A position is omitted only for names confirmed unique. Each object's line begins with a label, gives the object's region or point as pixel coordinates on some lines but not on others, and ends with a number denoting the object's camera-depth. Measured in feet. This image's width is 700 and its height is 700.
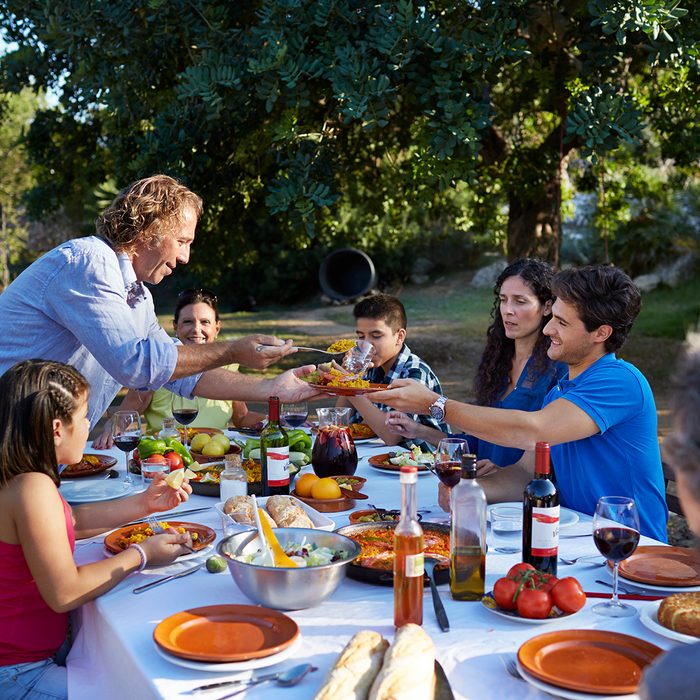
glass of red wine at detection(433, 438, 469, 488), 9.28
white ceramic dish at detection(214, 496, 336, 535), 9.14
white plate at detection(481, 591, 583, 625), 6.97
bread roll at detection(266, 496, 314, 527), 8.80
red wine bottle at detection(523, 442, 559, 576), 7.50
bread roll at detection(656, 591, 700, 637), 6.59
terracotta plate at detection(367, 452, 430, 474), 12.30
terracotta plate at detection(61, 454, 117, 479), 12.31
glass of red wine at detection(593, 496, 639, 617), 7.31
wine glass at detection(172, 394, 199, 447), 13.37
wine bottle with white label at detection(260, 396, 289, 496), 10.55
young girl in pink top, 7.73
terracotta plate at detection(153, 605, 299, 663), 6.31
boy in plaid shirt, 16.22
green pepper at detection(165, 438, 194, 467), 12.08
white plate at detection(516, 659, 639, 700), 5.71
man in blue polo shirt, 10.46
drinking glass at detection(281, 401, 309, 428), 13.52
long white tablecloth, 6.17
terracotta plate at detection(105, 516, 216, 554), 8.75
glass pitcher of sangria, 11.72
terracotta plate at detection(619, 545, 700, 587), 7.80
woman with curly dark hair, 13.66
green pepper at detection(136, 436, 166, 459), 11.93
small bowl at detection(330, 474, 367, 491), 11.30
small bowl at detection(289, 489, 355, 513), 10.41
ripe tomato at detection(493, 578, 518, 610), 7.09
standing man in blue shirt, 11.19
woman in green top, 16.83
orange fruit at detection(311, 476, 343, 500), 10.50
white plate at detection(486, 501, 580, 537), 9.67
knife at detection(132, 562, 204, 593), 7.93
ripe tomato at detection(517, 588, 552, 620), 6.98
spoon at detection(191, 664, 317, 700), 6.05
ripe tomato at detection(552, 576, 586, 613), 7.04
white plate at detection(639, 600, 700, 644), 6.56
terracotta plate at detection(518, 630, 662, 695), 5.85
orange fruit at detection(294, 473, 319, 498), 10.62
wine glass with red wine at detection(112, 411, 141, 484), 11.87
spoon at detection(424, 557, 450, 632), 6.94
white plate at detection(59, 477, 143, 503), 10.75
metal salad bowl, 7.06
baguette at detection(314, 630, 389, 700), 5.48
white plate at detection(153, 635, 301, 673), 6.18
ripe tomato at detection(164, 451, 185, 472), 11.28
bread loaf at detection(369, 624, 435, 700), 5.36
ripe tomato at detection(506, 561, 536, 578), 7.22
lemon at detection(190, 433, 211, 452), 13.35
